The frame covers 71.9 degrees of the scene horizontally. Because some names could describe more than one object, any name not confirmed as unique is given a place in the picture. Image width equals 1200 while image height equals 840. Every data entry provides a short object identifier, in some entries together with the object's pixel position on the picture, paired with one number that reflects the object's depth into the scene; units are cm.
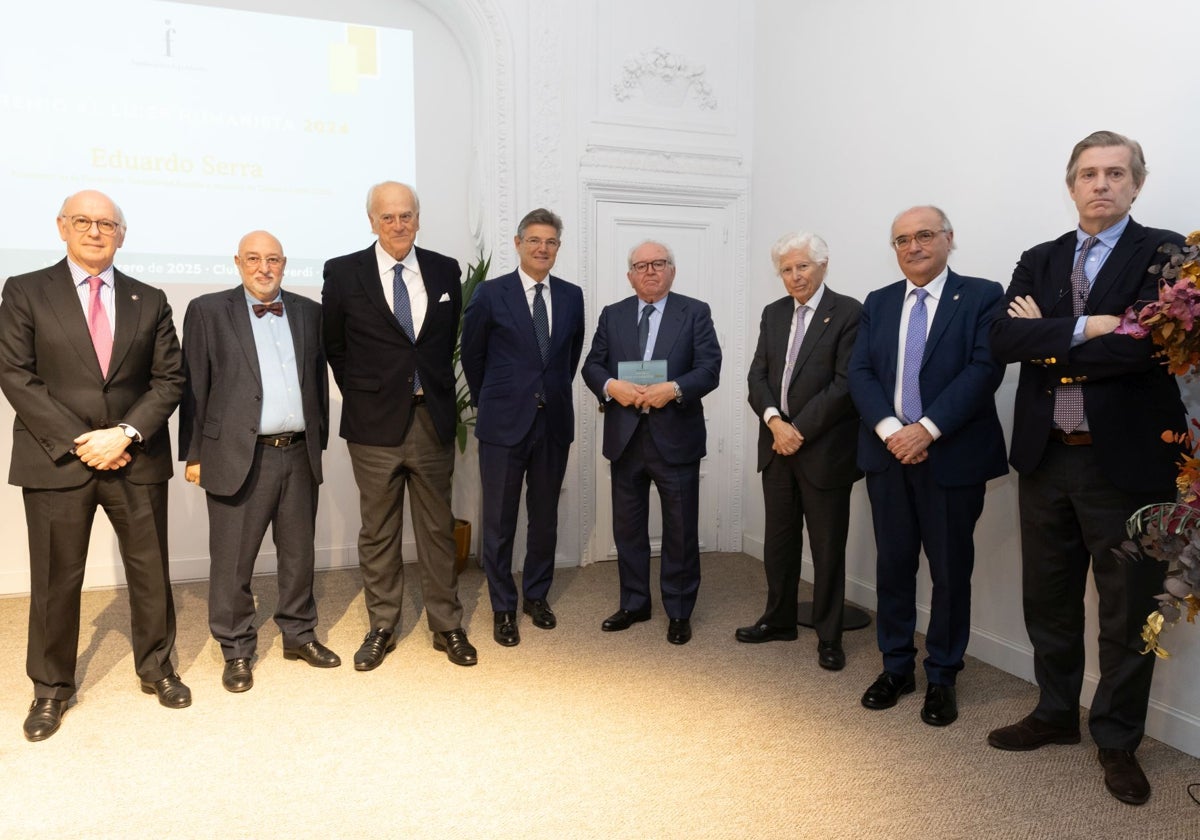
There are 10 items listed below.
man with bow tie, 306
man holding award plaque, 354
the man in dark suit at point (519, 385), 357
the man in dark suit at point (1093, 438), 242
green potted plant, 456
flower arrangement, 190
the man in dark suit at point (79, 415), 267
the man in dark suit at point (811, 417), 331
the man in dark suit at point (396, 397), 323
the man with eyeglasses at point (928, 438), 284
